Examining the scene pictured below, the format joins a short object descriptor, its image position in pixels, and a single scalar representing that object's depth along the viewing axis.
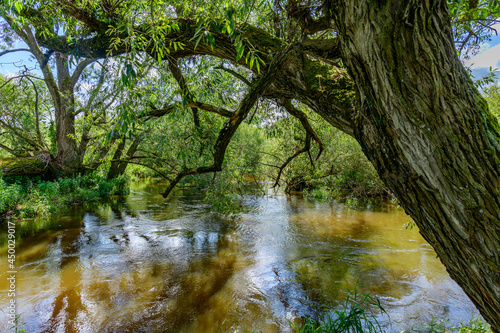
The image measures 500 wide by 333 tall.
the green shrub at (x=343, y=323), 2.59
